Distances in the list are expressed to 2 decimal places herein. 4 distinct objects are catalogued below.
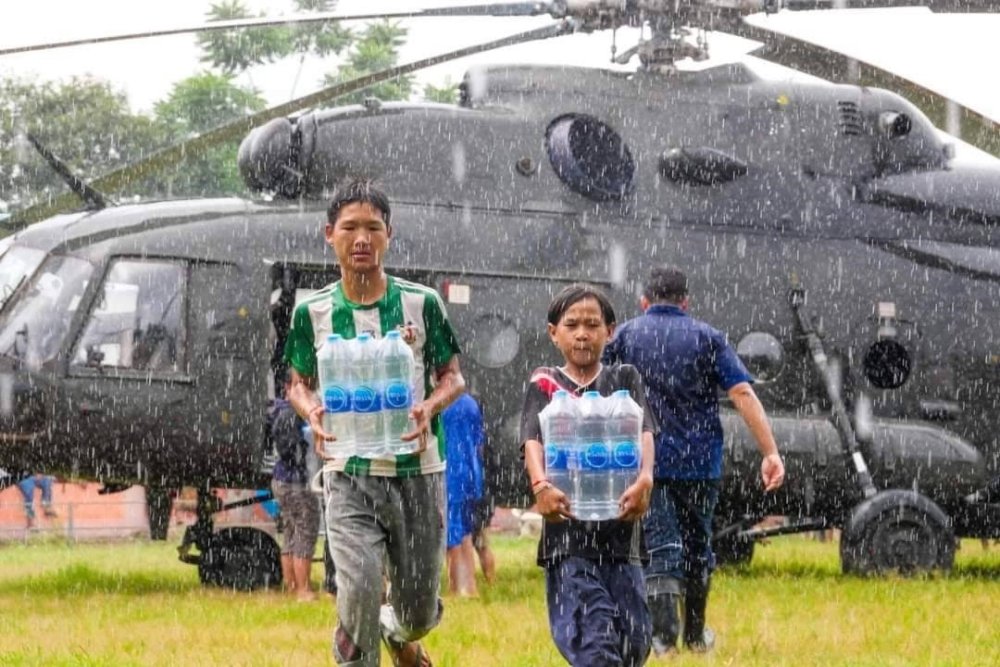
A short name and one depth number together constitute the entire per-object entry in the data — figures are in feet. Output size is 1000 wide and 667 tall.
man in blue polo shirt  40.31
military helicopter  62.30
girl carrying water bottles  29.50
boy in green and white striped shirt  29.66
